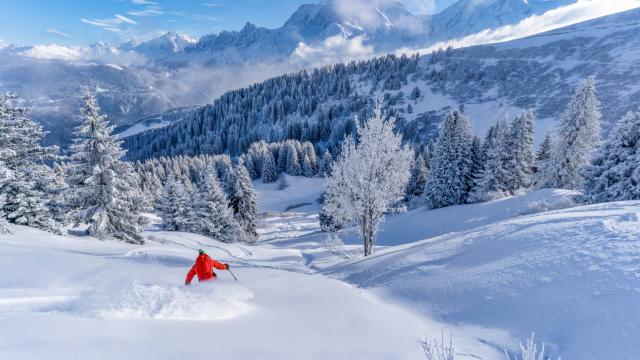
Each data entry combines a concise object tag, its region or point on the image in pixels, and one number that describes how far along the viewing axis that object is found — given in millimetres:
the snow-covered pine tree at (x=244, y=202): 42531
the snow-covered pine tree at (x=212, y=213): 36438
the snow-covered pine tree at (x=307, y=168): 100462
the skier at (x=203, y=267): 8805
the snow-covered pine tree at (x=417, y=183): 55500
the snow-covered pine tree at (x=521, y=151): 37250
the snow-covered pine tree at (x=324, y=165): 92862
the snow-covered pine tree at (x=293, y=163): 100188
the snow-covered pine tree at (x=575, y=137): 31062
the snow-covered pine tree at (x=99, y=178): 20828
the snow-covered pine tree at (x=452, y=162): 38406
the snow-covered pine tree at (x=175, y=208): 37344
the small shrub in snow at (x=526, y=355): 2983
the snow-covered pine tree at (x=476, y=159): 40469
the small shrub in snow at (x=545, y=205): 21109
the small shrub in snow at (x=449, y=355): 3281
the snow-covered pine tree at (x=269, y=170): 98312
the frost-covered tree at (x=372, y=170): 17812
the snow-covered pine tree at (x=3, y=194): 14677
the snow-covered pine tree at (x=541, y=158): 36197
